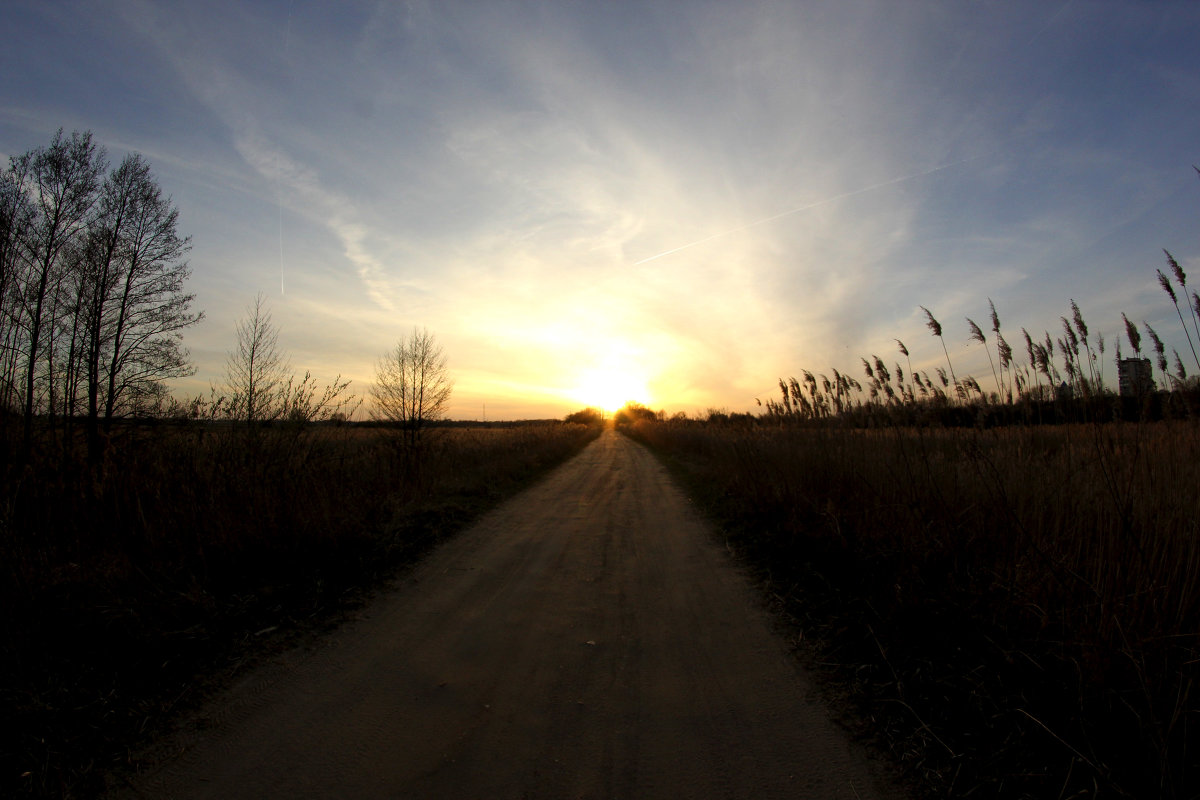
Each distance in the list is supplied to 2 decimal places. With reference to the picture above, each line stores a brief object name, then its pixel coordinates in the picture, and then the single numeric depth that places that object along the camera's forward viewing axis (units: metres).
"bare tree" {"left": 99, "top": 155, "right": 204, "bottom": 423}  17.92
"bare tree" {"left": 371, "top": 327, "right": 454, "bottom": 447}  23.27
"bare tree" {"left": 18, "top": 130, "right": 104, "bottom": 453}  11.16
